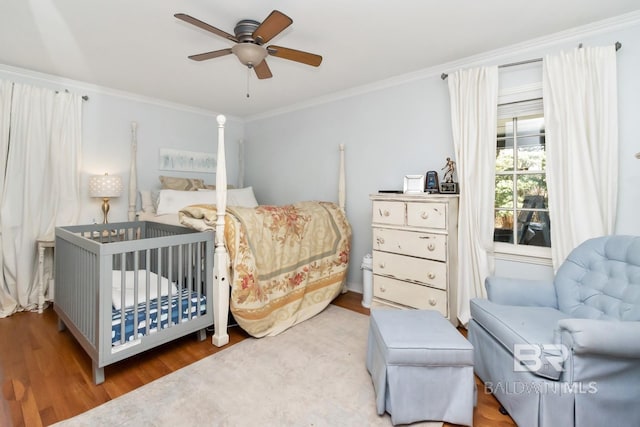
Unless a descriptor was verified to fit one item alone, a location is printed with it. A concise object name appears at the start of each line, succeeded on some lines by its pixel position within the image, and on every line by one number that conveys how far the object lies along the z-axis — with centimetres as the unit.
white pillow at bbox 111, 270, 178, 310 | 196
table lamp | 309
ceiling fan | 182
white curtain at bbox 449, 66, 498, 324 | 246
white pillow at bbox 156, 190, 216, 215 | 332
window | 246
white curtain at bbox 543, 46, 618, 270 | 204
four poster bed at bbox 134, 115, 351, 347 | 219
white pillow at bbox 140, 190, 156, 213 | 352
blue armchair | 124
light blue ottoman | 142
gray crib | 172
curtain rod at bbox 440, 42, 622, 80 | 233
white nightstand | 283
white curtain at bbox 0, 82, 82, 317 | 279
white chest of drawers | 241
